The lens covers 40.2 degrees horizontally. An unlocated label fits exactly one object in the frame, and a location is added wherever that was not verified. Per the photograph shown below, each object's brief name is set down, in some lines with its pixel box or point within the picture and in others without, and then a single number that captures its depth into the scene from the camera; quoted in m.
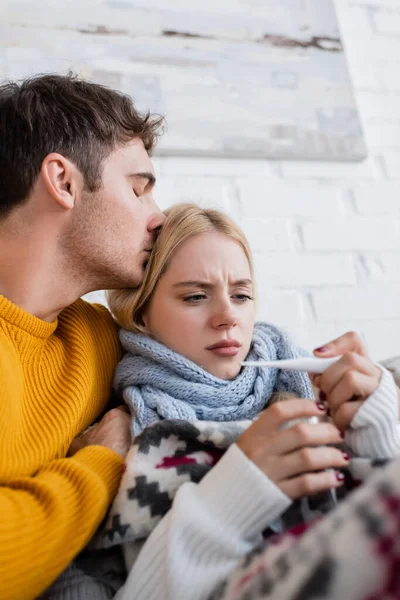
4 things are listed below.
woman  0.60
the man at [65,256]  0.86
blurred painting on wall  1.50
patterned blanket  0.71
